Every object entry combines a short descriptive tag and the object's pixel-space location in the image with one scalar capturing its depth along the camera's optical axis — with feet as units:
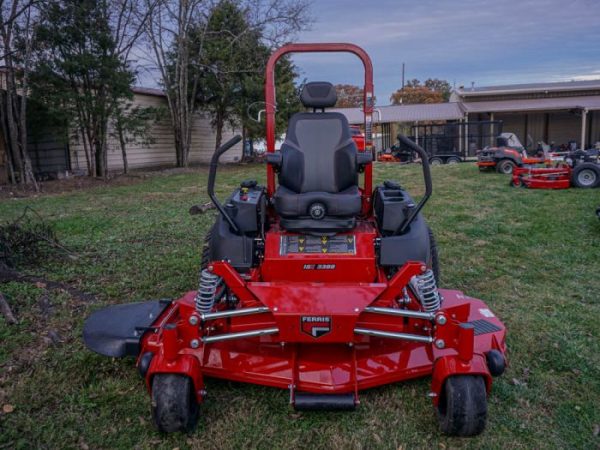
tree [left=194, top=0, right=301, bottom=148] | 60.75
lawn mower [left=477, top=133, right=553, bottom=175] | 49.37
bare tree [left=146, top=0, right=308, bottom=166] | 56.90
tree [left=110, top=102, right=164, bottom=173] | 48.60
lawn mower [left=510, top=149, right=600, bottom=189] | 38.14
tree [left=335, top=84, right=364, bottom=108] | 165.54
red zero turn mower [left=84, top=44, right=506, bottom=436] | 8.86
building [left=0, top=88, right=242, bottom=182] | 51.12
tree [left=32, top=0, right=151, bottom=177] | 43.50
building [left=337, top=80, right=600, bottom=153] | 89.15
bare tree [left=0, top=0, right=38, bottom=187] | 39.86
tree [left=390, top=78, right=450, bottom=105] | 164.14
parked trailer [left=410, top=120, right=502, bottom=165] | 71.20
